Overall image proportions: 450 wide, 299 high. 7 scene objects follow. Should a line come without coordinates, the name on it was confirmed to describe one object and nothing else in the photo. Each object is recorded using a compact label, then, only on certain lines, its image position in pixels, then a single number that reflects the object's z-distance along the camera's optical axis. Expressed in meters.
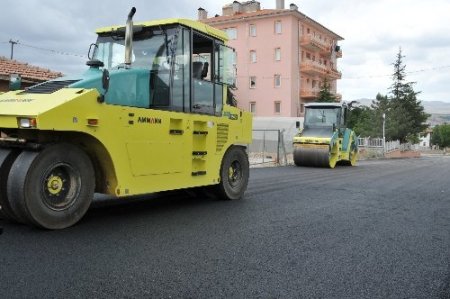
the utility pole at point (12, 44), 39.50
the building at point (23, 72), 15.22
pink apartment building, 47.84
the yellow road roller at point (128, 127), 5.08
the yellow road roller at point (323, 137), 18.91
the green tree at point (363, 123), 49.81
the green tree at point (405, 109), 51.09
